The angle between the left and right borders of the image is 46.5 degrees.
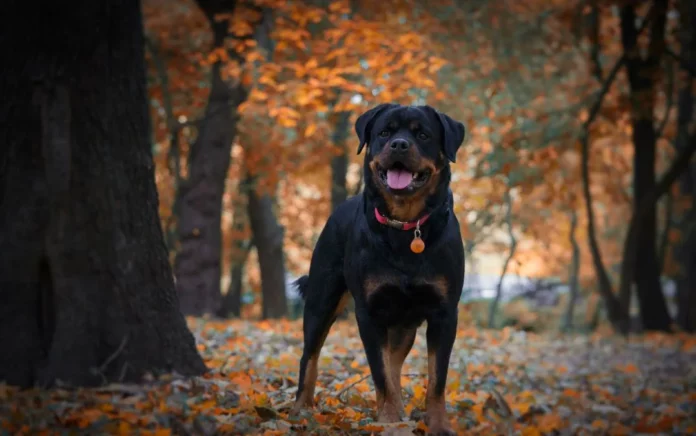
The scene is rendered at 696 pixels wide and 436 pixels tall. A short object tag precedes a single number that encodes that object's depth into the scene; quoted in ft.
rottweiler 16.56
